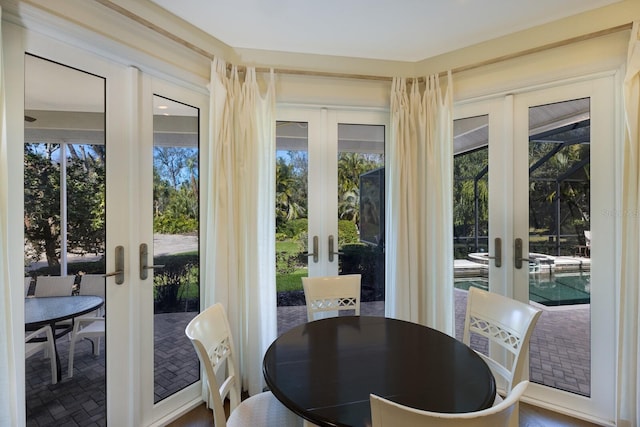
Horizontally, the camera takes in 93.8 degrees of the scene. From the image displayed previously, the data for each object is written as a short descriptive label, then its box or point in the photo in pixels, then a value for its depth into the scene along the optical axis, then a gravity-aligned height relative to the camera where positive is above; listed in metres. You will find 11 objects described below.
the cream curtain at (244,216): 2.20 -0.04
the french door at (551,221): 2.02 -0.07
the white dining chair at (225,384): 1.23 -0.78
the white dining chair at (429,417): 0.68 -0.48
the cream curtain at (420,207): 2.48 +0.04
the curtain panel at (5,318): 1.26 -0.45
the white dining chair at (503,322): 1.41 -0.58
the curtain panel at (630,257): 1.79 -0.28
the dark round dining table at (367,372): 1.00 -0.64
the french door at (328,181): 2.57 +0.27
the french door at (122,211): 1.57 +0.00
